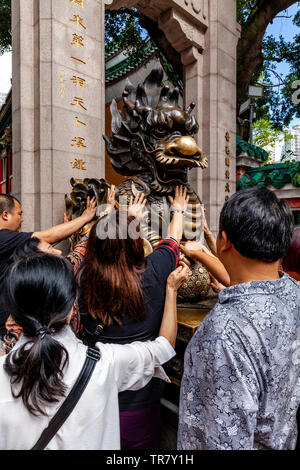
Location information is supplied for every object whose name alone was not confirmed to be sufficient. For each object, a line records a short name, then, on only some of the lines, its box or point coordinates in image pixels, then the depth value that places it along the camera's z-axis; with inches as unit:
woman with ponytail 33.1
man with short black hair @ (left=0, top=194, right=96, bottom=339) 72.9
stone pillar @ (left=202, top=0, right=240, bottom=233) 211.6
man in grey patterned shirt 31.3
